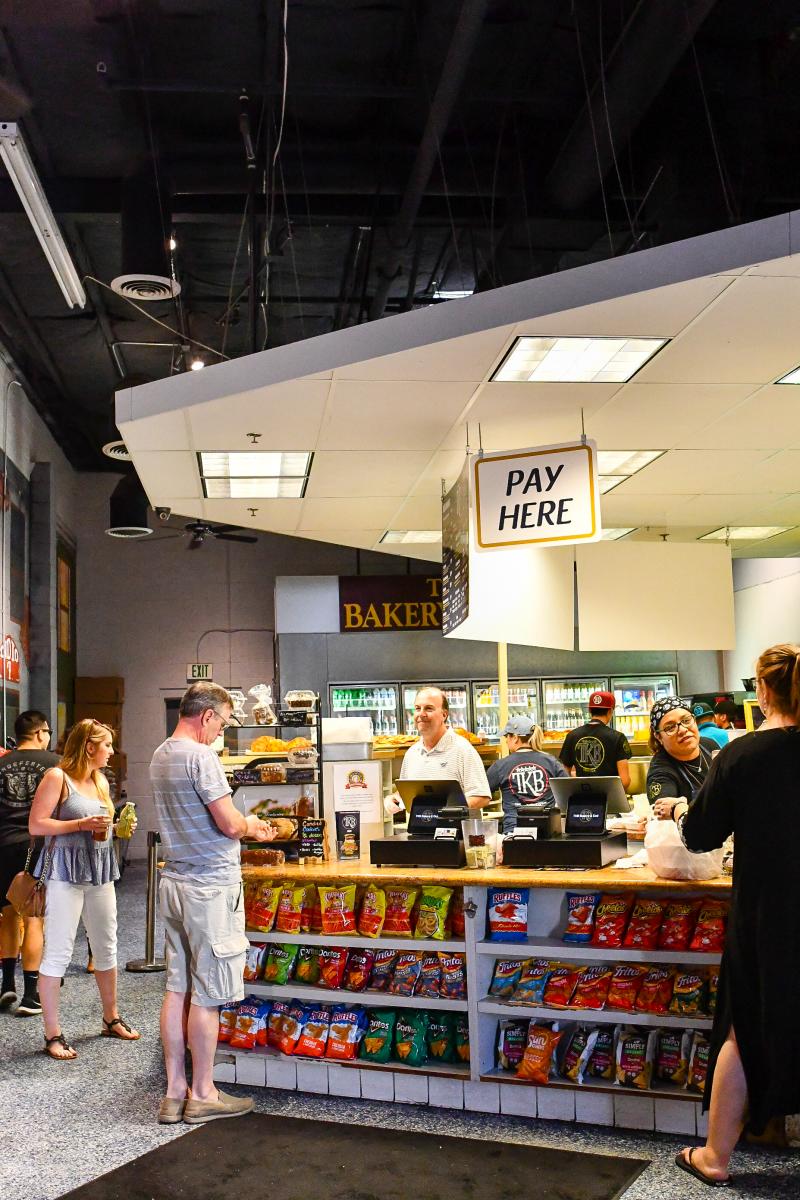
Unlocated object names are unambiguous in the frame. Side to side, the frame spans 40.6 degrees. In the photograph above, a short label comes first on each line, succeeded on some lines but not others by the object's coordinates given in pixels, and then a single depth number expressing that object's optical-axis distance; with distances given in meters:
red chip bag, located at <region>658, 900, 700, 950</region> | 4.12
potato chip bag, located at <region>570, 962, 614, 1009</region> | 4.20
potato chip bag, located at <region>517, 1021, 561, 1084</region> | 4.16
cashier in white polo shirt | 5.86
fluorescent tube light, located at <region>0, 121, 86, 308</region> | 5.29
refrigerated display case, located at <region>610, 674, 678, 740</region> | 12.70
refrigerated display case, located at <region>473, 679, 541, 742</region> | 12.87
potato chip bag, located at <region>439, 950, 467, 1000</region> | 4.40
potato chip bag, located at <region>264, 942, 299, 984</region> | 4.75
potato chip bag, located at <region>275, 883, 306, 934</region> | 4.73
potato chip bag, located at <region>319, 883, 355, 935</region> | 4.65
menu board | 6.31
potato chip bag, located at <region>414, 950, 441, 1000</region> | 4.45
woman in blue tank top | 5.23
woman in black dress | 3.35
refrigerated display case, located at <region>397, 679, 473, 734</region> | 12.98
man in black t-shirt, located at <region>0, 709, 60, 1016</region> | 6.16
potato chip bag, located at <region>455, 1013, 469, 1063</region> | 4.38
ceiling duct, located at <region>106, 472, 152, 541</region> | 11.62
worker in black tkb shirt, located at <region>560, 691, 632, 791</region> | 7.79
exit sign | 13.24
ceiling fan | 11.35
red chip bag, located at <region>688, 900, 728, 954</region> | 4.05
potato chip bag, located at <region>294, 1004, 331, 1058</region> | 4.57
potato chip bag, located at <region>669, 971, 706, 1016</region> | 4.04
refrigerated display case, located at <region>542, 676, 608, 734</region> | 12.96
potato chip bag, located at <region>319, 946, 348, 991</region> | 4.64
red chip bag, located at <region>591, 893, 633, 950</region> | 4.21
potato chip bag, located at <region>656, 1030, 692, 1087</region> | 4.02
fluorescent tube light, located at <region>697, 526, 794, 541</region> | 9.22
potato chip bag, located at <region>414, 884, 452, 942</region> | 4.48
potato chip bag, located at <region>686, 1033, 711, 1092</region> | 3.95
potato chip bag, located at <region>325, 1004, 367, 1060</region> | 4.53
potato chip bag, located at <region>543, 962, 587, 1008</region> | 4.25
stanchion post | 7.04
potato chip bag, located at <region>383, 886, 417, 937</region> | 4.55
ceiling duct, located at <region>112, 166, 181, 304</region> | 6.82
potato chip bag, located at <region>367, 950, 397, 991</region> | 4.58
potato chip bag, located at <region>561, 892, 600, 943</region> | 4.28
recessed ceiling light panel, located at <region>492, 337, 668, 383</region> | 4.77
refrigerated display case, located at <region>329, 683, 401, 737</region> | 12.87
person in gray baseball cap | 5.81
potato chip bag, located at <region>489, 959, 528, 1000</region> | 4.38
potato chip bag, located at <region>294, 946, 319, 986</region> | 4.73
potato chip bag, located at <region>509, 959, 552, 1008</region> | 4.29
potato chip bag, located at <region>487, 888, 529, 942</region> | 4.38
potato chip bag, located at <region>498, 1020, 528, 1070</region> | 4.28
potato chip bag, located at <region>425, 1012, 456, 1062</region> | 4.42
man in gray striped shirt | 4.21
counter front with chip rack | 4.07
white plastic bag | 4.09
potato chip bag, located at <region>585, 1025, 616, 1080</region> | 4.14
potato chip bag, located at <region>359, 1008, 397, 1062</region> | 4.48
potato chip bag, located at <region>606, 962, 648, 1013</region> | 4.14
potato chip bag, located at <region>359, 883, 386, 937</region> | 4.58
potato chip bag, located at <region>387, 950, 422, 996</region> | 4.50
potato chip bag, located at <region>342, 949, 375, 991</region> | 4.59
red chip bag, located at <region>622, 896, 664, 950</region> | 4.16
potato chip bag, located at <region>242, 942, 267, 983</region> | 4.79
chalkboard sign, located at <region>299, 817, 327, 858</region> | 4.95
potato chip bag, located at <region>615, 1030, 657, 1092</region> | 4.03
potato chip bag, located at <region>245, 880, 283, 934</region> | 4.78
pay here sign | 5.69
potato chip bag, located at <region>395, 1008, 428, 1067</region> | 4.41
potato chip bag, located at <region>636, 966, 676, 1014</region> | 4.09
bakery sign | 13.10
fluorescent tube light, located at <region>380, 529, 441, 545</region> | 8.87
